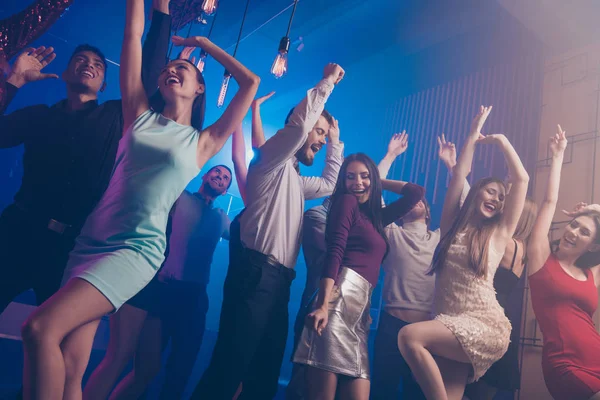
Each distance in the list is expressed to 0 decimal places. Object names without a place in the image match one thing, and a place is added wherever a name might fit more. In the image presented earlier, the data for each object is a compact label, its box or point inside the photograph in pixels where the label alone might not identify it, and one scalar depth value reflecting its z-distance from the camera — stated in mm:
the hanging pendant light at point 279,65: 2639
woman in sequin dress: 1920
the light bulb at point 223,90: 2583
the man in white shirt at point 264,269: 1565
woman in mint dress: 1132
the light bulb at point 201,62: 2785
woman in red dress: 2244
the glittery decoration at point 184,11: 3582
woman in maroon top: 1688
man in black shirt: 1569
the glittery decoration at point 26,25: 2148
